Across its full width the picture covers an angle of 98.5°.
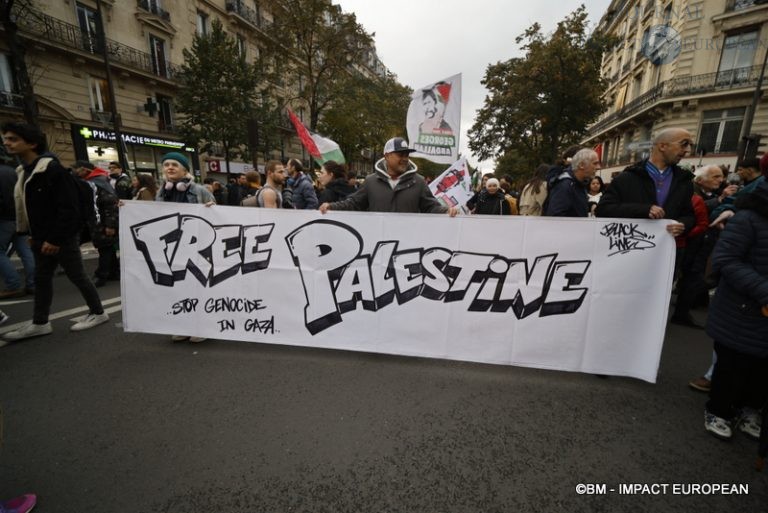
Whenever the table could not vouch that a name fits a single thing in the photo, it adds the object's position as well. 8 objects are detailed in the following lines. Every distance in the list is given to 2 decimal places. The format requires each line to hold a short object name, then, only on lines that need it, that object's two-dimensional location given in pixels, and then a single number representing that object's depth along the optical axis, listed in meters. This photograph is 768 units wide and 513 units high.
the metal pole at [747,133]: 9.37
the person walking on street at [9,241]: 4.42
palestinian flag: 7.02
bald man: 2.79
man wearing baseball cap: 3.26
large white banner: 2.74
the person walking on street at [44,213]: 3.27
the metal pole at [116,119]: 12.40
